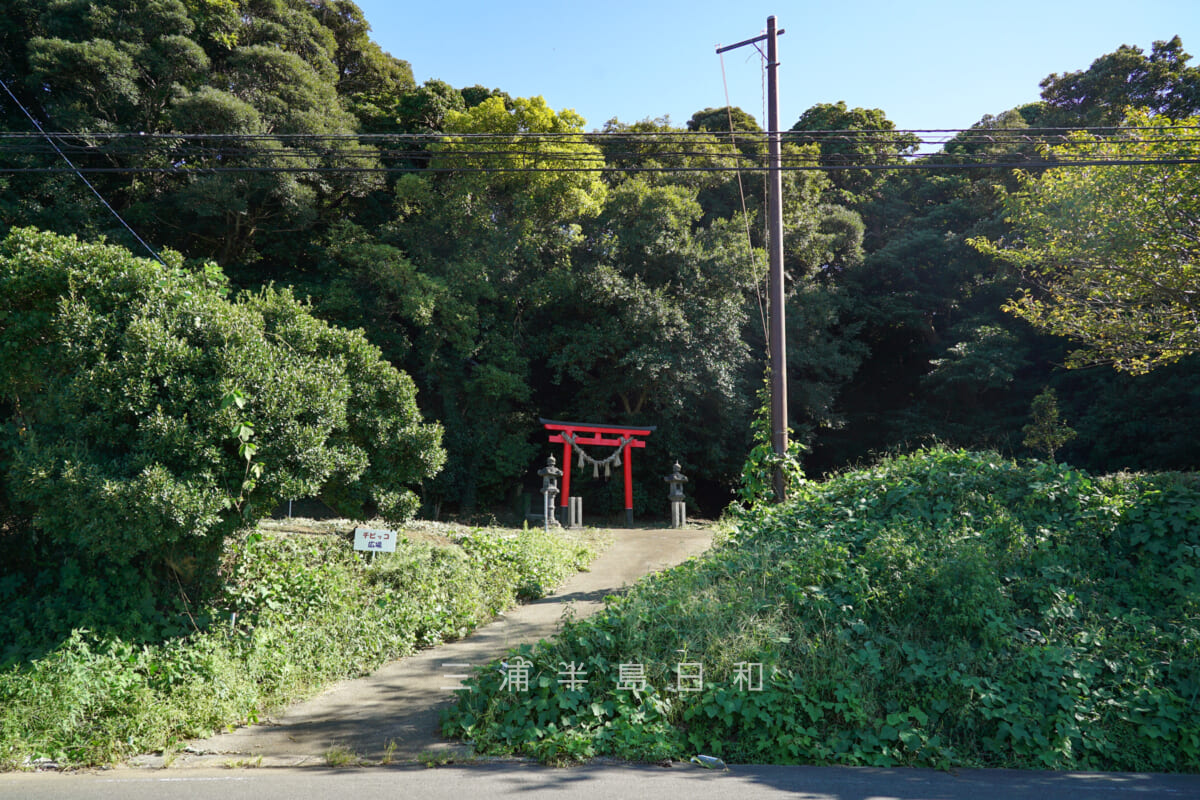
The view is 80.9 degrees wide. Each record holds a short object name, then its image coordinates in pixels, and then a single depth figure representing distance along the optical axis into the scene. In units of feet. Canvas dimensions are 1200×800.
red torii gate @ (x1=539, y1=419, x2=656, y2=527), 62.49
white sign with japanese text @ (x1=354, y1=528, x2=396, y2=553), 29.71
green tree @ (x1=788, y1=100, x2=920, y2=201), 90.84
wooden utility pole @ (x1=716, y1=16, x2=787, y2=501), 32.40
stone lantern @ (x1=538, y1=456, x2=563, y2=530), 55.42
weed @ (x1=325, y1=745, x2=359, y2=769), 17.38
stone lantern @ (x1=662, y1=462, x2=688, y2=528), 61.57
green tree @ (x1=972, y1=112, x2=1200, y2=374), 32.55
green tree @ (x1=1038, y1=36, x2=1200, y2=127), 64.95
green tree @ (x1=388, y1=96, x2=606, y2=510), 64.28
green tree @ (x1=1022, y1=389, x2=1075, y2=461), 65.10
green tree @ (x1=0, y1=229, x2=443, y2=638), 20.95
